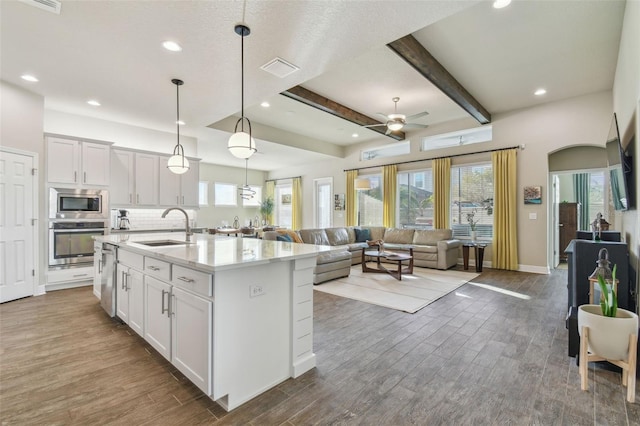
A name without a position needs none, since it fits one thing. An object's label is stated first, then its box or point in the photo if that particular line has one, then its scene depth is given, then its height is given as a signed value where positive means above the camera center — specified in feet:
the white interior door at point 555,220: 20.72 -0.41
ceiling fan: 16.51 +5.44
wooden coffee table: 17.19 -2.93
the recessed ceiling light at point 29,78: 12.40 +6.04
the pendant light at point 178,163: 12.78 +2.33
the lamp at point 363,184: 25.93 +2.79
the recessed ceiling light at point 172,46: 9.73 +5.84
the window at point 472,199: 21.77 +1.26
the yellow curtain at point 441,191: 22.93 +1.91
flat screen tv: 9.03 +1.49
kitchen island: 5.77 -2.24
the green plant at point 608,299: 6.84 -2.03
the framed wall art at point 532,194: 19.27 +1.37
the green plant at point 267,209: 36.86 +0.78
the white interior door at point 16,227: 13.01 -0.53
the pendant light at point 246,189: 29.42 +2.88
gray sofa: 17.25 -2.29
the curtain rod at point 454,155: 20.04 +4.72
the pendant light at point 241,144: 9.07 +2.25
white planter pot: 6.48 -2.71
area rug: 13.09 -3.91
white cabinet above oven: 15.19 +2.96
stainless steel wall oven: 15.15 -1.41
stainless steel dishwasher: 10.44 -2.40
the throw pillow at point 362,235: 25.31 -1.78
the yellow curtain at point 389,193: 26.21 +1.99
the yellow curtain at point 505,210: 20.06 +0.33
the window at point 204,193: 32.83 +2.54
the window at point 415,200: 24.85 +1.35
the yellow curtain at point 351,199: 29.14 +1.65
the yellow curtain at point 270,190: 38.27 +3.34
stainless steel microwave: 15.28 +0.66
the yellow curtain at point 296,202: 34.83 +1.58
